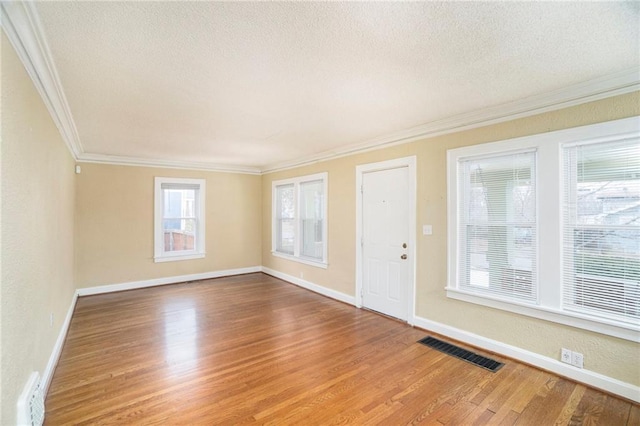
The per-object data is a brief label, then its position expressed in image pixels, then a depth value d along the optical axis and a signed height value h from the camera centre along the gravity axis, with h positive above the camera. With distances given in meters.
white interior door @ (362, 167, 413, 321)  4.02 -0.37
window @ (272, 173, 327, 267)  5.50 -0.08
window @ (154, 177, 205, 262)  5.95 -0.09
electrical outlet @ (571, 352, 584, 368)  2.57 -1.23
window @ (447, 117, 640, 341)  2.40 -0.09
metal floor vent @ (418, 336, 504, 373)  2.86 -1.42
